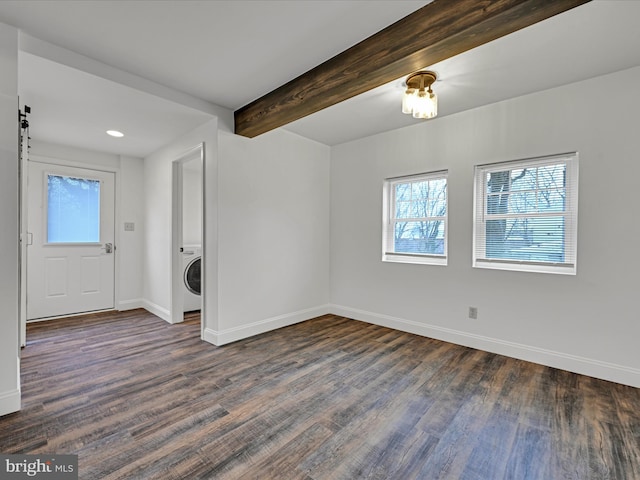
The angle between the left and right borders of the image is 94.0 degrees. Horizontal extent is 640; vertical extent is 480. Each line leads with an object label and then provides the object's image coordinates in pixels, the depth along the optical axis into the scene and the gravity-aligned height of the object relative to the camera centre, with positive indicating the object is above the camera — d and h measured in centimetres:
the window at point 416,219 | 343 +22
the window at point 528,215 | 264 +23
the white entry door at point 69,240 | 391 -11
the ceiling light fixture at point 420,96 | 239 +114
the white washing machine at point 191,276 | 423 -61
